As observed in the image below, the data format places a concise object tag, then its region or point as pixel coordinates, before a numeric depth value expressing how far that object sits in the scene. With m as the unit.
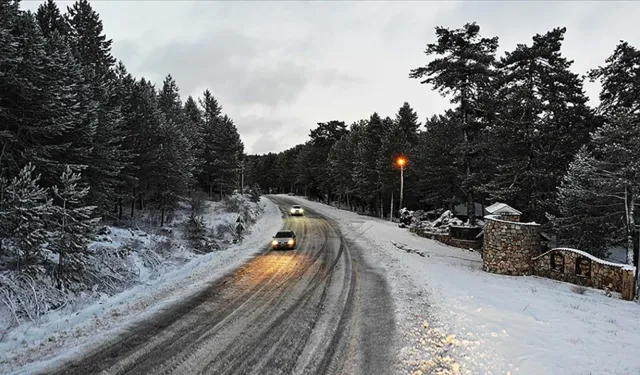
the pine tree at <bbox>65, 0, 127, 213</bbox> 20.61
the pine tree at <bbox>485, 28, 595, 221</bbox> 23.89
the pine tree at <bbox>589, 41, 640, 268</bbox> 17.50
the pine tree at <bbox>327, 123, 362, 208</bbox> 59.06
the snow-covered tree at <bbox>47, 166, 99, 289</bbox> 12.02
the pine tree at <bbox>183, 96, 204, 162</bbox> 47.91
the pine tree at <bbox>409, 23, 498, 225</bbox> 29.47
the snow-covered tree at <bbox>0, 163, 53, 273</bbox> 10.89
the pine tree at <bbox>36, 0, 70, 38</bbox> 29.52
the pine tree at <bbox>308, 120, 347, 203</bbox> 76.50
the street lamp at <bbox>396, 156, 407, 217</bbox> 38.47
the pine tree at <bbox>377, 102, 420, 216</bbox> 45.84
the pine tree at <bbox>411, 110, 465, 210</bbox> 39.69
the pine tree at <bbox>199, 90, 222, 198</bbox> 50.34
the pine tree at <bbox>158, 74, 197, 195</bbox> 32.04
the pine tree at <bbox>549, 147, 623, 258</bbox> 19.83
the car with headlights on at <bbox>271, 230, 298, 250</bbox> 24.34
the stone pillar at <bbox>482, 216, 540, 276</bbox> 19.67
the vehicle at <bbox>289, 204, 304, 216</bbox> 49.44
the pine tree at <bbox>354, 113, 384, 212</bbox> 50.81
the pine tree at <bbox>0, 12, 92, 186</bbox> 15.21
